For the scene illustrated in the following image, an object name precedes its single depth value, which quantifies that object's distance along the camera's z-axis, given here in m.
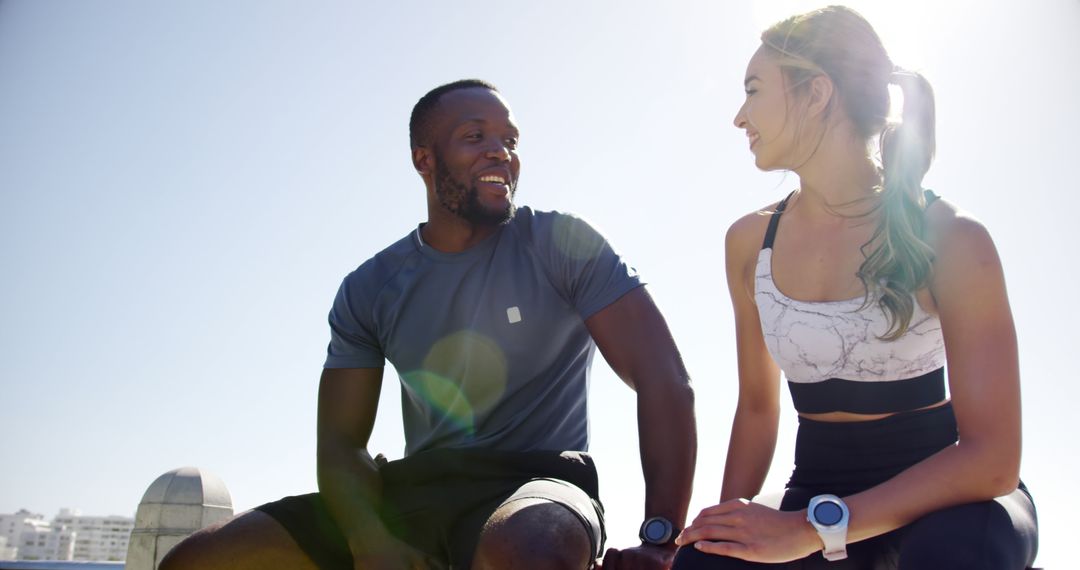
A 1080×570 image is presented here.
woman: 2.23
